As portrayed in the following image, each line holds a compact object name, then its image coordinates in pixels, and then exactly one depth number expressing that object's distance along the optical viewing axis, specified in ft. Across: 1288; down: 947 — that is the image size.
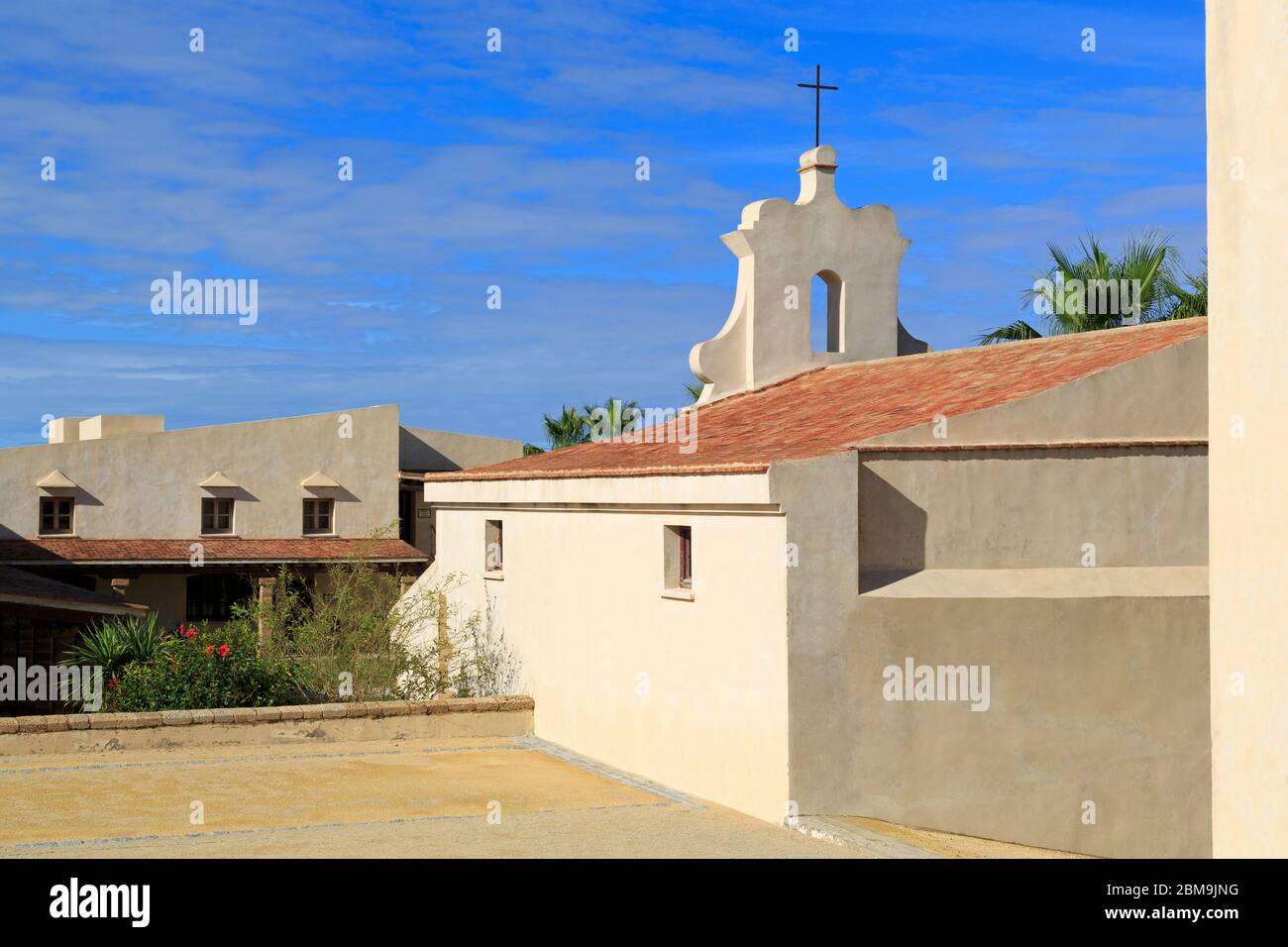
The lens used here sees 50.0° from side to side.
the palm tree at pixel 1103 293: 88.07
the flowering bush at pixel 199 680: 51.42
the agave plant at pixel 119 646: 54.39
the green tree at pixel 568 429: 148.77
